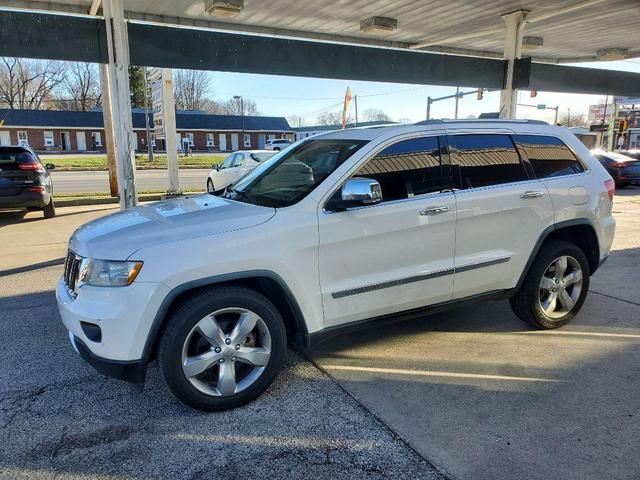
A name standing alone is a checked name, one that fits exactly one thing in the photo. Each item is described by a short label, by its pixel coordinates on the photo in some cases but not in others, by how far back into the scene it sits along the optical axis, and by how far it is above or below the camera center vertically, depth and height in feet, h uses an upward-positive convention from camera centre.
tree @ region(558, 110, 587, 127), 353.92 +19.51
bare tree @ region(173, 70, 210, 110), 296.44 +31.79
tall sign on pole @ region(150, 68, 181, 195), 43.39 +2.53
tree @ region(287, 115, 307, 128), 372.70 +16.53
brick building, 192.34 +5.56
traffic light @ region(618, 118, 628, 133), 93.13 +3.42
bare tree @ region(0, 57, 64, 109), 237.04 +28.88
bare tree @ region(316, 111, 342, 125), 340.18 +16.84
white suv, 9.85 -2.41
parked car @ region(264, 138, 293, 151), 167.35 +0.56
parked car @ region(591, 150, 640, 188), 59.36 -2.95
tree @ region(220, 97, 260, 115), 335.59 +24.83
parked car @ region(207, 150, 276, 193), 50.16 -2.34
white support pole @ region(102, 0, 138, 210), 25.21 +2.41
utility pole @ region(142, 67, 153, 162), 138.94 -2.24
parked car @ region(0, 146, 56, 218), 32.94 -2.43
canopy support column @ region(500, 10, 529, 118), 34.86 +6.76
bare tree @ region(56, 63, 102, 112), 264.72 +26.96
